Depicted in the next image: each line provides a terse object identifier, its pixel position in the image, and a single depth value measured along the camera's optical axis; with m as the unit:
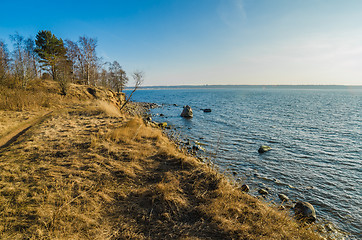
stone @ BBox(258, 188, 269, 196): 8.87
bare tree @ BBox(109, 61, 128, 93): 43.37
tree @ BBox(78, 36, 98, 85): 35.52
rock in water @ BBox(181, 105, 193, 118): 31.73
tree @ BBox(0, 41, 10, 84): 19.04
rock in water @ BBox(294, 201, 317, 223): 7.14
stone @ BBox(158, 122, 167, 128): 22.47
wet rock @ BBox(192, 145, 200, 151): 14.78
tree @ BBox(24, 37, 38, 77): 40.16
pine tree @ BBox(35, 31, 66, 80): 32.12
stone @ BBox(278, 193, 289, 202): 8.40
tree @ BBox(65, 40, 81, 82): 37.65
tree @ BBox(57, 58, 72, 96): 25.81
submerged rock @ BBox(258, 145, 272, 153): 14.58
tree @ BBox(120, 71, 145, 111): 23.47
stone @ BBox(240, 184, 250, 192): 8.75
